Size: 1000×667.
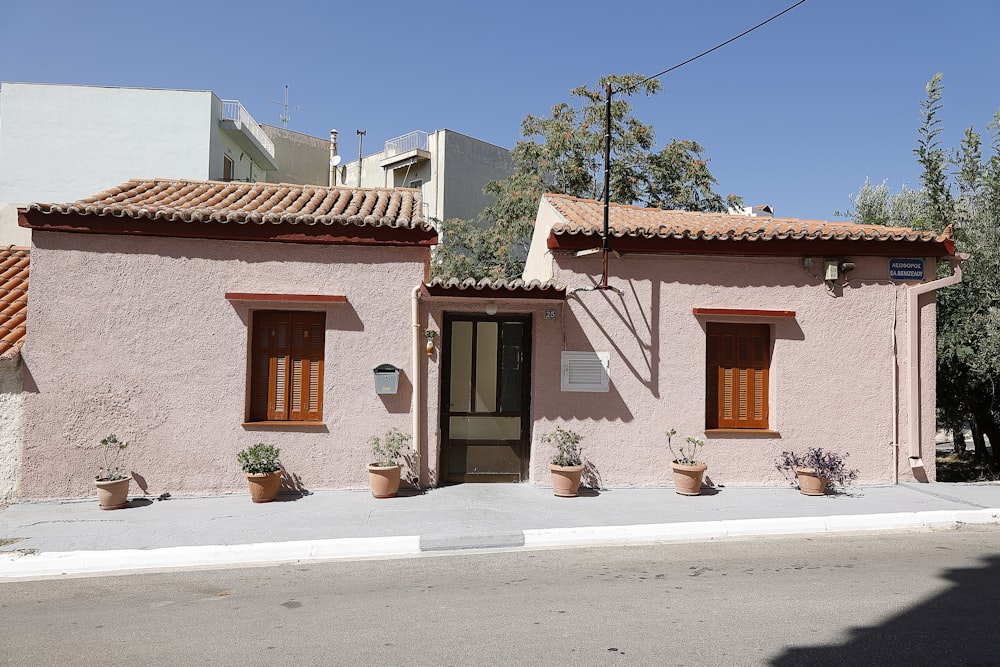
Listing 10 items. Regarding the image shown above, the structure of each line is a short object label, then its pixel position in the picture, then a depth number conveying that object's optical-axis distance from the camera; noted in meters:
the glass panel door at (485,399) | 8.63
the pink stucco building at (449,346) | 7.95
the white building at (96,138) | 18.69
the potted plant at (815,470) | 8.16
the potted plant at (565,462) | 7.88
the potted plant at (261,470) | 7.60
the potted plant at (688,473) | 8.05
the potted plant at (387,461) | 7.76
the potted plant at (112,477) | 7.41
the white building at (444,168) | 26.83
